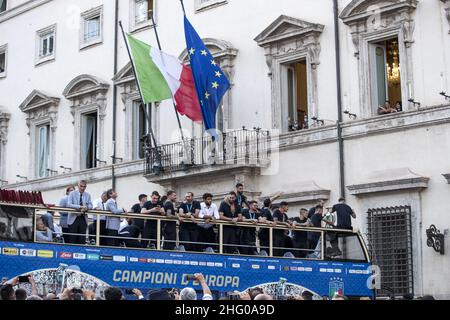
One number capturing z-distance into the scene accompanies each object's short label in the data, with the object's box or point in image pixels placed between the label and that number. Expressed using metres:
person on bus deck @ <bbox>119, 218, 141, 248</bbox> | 16.42
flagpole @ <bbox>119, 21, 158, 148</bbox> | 27.61
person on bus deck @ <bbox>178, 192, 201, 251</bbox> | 16.94
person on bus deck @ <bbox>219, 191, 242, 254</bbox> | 17.28
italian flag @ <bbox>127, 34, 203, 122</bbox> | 27.94
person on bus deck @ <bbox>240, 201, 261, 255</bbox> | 17.50
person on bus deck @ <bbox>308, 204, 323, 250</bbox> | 18.33
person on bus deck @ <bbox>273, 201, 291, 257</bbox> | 17.78
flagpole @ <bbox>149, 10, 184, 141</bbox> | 29.50
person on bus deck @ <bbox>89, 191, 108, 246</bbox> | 16.05
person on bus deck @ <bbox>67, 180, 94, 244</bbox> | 15.89
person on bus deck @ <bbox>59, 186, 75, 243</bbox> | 15.99
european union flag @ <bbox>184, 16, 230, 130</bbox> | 27.61
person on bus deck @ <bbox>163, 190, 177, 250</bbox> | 16.73
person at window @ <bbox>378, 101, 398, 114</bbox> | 25.31
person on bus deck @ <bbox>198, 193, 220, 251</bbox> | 17.19
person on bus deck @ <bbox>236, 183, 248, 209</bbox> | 20.38
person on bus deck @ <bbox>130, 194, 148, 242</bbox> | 18.61
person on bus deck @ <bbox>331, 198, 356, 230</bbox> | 21.05
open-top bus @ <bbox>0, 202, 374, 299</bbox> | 14.96
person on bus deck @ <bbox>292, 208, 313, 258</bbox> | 18.08
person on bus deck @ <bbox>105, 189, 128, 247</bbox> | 16.08
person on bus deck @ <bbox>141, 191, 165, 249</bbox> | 16.48
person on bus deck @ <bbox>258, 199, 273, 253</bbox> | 17.70
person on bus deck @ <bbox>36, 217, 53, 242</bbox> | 15.29
